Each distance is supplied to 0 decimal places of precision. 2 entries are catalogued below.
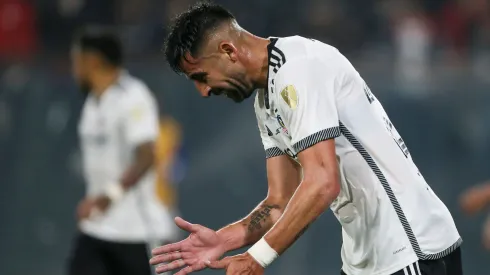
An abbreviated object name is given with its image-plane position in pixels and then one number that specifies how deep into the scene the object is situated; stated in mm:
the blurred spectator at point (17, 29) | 21281
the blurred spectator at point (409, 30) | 23267
